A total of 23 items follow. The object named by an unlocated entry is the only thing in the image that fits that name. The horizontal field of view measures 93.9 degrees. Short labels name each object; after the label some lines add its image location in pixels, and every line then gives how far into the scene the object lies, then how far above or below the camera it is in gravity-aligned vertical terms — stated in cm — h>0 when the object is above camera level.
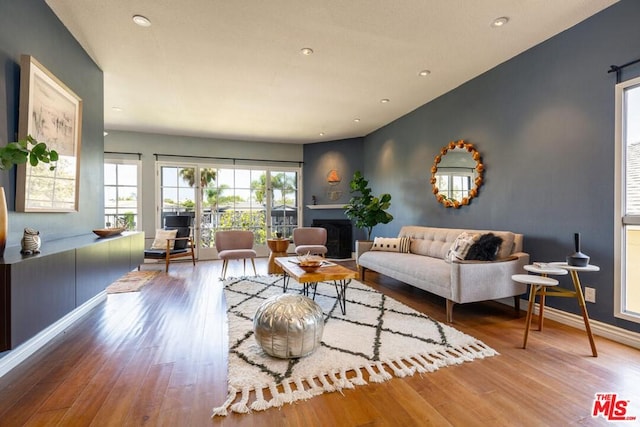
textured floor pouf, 196 -77
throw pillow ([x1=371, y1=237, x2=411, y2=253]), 438 -46
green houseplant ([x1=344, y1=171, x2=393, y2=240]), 517 +10
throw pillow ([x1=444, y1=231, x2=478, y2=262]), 297 -33
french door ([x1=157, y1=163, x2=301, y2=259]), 629 +29
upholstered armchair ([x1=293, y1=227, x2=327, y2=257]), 554 -45
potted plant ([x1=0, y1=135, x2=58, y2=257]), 158 +29
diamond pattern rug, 170 -99
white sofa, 270 -57
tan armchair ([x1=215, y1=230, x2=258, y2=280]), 448 -54
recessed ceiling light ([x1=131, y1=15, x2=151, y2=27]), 253 +164
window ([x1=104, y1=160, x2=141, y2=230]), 586 +34
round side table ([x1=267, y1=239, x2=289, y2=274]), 460 -57
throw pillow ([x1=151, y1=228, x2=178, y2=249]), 522 -47
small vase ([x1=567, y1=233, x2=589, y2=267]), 220 -32
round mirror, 379 +55
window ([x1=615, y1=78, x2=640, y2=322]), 233 +14
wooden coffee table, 273 -58
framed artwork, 209 +61
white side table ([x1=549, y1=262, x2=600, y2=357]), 211 -58
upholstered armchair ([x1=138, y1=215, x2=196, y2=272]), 498 -53
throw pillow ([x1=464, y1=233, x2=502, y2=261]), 290 -33
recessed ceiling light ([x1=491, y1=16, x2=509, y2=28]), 259 +170
